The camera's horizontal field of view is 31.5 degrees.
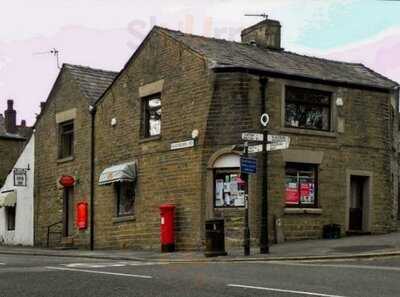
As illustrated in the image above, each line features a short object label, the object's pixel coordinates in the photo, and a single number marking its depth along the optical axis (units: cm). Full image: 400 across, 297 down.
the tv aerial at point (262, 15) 2926
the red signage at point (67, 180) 3064
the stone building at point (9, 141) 4956
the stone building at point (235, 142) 2352
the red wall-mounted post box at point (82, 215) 2975
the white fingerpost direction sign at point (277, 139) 1950
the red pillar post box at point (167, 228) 2380
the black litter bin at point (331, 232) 2436
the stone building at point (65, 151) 3041
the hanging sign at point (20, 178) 3459
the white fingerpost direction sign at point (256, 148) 1981
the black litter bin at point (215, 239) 1967
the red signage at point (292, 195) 2422
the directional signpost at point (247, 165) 1917
